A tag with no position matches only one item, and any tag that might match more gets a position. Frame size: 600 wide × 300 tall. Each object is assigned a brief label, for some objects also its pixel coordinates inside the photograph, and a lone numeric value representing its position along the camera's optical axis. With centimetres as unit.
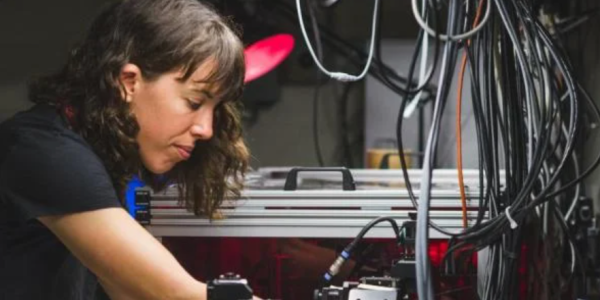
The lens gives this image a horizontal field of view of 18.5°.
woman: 256
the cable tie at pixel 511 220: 252
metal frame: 273
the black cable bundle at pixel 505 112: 251
